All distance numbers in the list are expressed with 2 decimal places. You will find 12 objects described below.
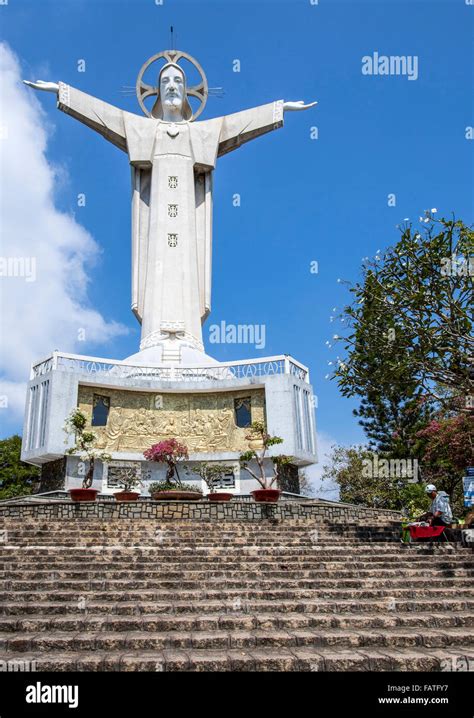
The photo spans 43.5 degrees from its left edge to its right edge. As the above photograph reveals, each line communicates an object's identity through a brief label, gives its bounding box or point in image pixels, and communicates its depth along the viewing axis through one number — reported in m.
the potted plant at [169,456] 14.68
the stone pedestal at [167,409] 17.11
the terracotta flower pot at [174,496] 13.23
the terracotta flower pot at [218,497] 13.44
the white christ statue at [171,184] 23.00
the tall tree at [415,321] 9.15
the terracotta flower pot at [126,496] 13.40
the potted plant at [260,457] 13.69
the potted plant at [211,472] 17.34
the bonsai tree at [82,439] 13.70
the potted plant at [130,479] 17.19
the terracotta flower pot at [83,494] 13.09
